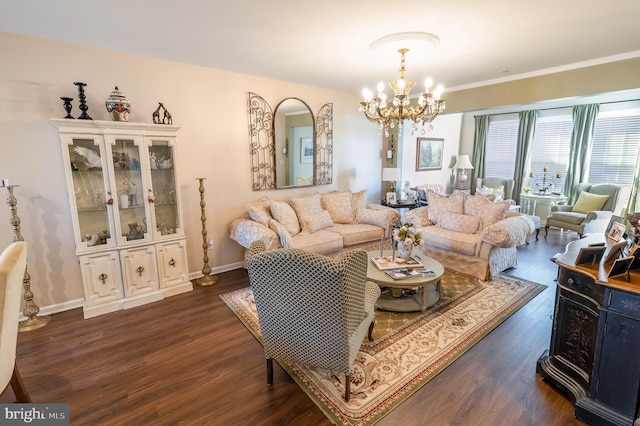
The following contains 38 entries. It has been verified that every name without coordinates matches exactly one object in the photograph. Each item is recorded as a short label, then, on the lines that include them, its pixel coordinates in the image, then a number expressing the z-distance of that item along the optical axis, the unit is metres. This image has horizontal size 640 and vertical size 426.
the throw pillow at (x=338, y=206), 4.83
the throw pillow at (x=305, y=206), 4.37
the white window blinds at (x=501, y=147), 7.14
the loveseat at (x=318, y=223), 3.83
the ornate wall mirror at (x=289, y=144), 4.36
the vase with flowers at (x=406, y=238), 3.19
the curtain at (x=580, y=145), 5.96
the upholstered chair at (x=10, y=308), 1.58
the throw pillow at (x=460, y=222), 4.18
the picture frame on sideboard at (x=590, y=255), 1.93
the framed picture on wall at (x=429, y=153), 6.66
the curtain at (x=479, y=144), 7.46
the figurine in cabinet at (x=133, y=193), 3.32
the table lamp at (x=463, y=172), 7.30
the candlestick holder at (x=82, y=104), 2.92
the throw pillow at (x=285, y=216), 4.16
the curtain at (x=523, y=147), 6.76
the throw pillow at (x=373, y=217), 4.69
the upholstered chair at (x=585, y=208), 5.33
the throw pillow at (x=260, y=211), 3.98
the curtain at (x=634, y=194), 5.32
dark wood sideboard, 1.66
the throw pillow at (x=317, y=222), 4.30
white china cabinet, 3.00
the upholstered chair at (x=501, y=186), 6.88
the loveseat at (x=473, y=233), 3.80
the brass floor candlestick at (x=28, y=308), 2.78
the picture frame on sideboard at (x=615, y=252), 1.89
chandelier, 3.00
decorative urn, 3.00
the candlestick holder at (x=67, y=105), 2.84
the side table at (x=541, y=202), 6.14
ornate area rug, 1.99
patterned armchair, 1.68
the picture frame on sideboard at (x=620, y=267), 1.69
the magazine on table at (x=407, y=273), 2.95
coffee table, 2.87
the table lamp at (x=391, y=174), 5.55
